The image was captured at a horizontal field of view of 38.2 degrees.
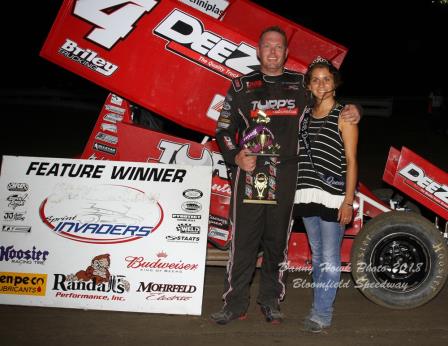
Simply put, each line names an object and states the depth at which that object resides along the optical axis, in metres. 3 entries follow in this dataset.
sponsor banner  4.78
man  4.48
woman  4.36
